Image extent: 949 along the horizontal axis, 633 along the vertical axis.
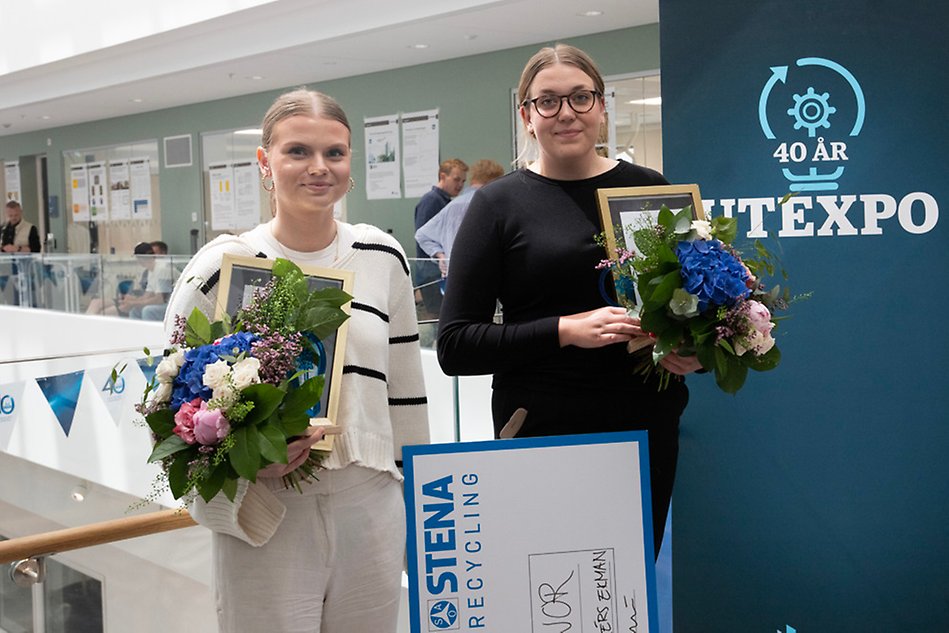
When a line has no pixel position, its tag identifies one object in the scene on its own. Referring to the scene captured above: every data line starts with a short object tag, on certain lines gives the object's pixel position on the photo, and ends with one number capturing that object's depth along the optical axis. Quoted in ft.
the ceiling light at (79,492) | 15.28
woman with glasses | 7.15
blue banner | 9.05
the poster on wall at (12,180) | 62.80
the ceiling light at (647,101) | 31.45
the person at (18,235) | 43.19
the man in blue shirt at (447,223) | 25.40
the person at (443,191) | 29.63
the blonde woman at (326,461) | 6.17
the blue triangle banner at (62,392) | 16.37
